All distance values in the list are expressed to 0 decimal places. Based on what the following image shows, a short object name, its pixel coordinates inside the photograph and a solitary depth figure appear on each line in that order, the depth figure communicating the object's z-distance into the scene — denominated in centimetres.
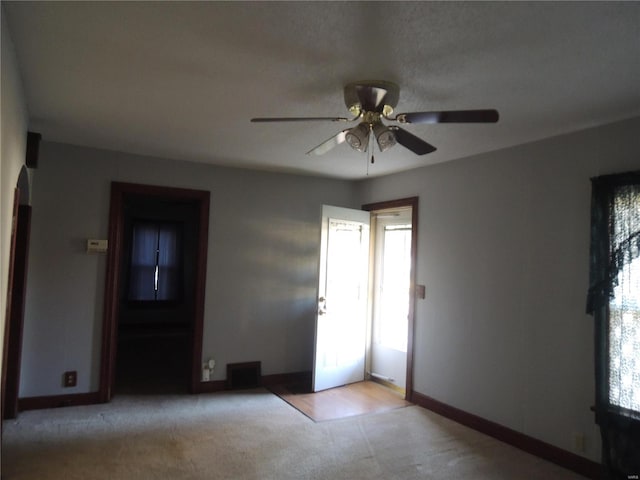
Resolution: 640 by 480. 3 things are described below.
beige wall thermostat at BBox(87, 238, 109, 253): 396
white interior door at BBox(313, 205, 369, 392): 452
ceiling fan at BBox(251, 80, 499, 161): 216
